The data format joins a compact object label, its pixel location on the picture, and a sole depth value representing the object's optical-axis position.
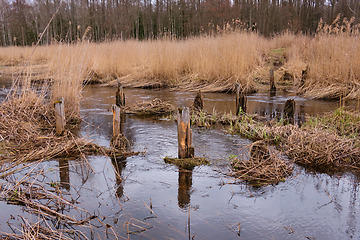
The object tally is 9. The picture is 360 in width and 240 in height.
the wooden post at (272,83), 8.82
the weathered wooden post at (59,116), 4.69
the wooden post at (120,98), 7.08
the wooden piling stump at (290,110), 5.15
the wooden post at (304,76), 8.61
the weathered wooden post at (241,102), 6.07
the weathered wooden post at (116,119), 4.16
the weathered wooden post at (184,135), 3.74
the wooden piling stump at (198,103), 6.41
